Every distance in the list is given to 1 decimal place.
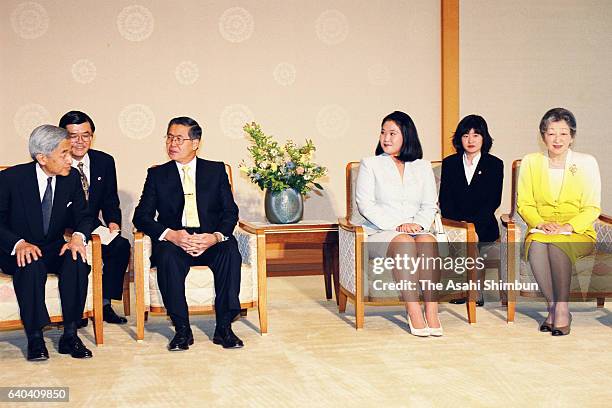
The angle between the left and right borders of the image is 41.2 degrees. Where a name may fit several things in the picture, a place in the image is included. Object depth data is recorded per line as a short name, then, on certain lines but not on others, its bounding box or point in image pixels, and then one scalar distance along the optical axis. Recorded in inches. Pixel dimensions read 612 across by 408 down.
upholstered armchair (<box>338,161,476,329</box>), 191.9
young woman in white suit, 195.9
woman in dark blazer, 217.8
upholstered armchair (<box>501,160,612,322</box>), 193.8
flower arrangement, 221.9
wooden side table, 220.4
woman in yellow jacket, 189.5
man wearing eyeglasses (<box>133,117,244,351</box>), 178.9
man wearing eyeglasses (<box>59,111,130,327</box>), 202.5
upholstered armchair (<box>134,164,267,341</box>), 181.5
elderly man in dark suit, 168.1
